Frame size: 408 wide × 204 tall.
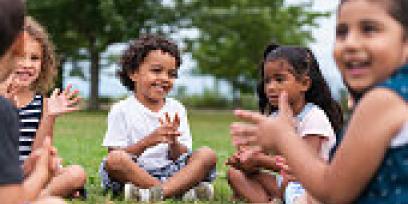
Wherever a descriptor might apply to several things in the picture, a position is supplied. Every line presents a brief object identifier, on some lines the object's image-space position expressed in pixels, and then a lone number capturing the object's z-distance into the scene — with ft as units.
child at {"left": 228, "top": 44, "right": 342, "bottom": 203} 14.75
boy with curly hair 15.88
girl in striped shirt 14.67
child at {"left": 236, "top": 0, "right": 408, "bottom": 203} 7.49
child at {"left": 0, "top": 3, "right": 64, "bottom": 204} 7.95
